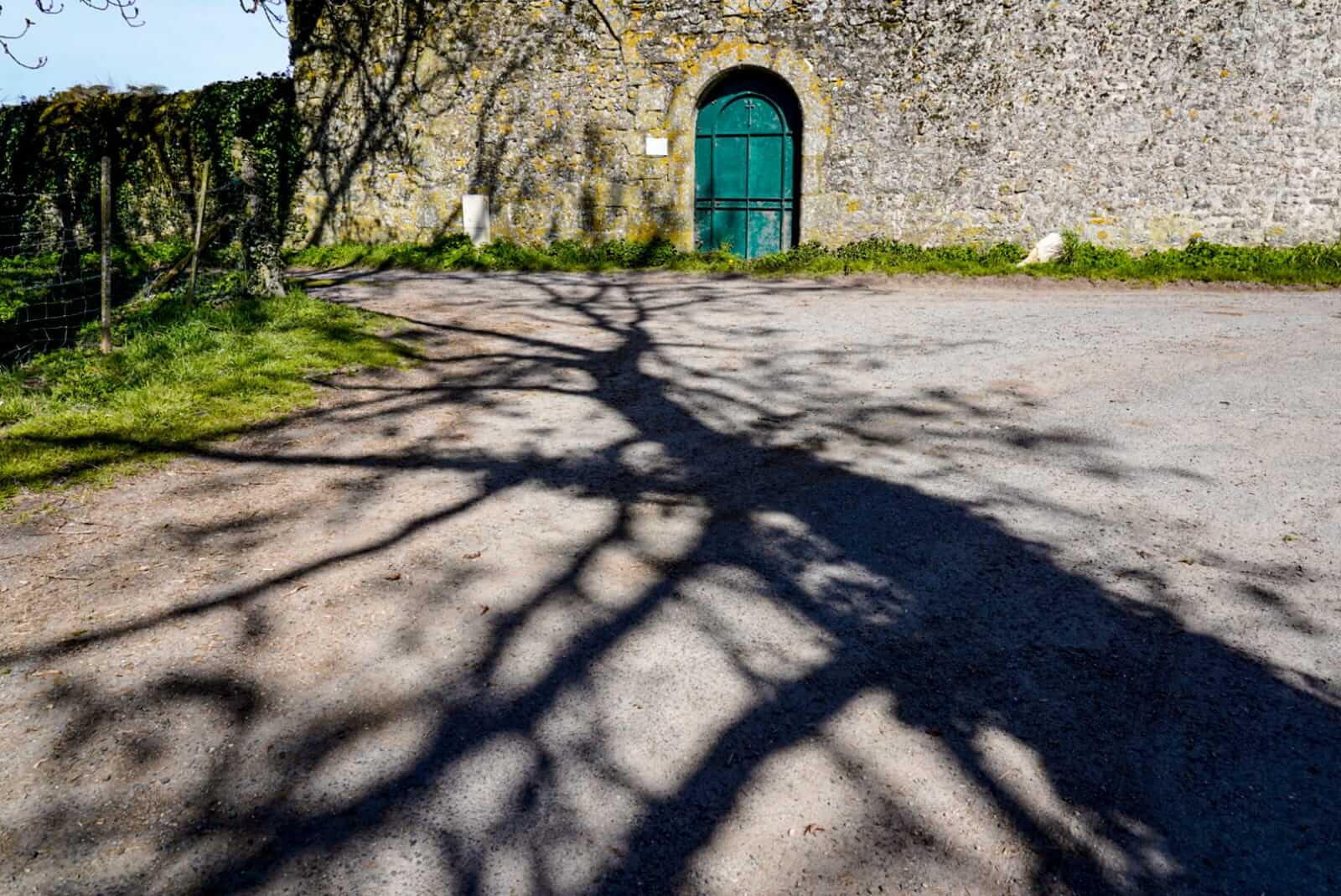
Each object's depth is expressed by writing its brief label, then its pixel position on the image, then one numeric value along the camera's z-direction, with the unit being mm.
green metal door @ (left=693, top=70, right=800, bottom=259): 13305
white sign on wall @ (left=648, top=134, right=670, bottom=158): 13477
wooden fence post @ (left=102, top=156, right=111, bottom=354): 6961
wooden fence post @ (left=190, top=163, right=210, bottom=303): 8430
